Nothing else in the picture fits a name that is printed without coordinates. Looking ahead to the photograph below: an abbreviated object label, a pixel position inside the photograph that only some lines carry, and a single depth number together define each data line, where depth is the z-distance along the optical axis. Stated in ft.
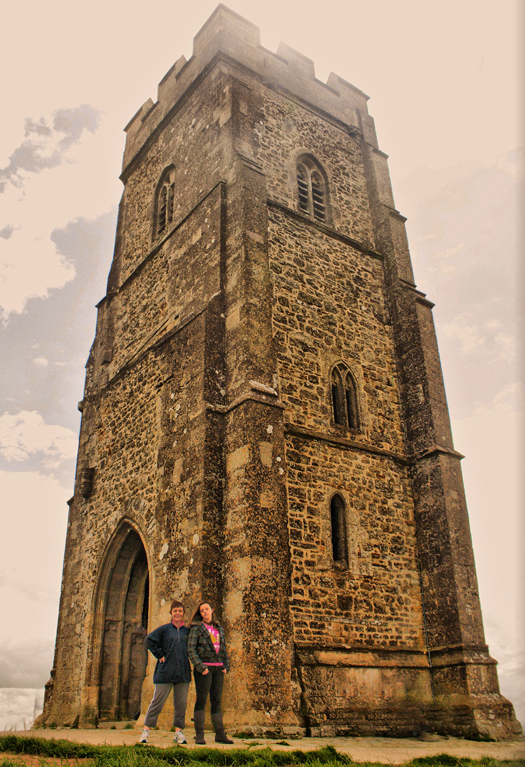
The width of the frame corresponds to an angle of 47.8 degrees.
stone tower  28.12
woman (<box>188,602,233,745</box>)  20.97
